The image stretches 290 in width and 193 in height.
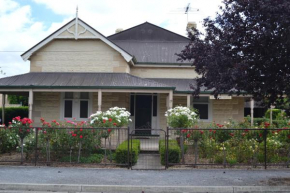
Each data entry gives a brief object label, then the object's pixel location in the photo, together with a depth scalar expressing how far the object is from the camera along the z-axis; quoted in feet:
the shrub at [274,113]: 99.60
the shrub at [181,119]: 44.98
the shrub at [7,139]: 38.75
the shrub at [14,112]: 85.10
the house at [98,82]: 52.90
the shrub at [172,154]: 35.99
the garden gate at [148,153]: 36.04
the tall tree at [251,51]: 25.41
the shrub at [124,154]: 35.86
